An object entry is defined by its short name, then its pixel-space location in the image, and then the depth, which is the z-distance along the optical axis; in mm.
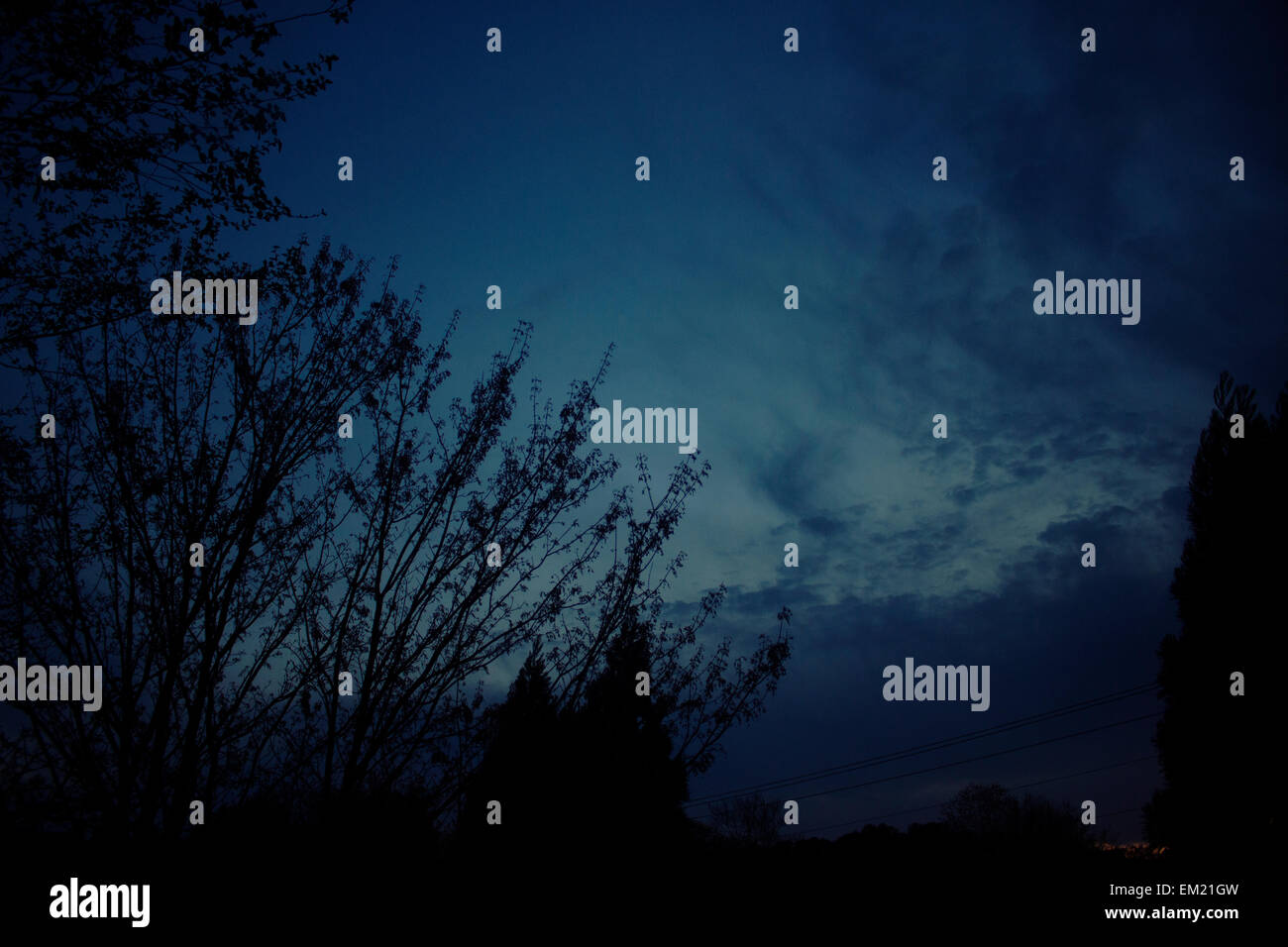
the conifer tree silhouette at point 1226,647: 15344
